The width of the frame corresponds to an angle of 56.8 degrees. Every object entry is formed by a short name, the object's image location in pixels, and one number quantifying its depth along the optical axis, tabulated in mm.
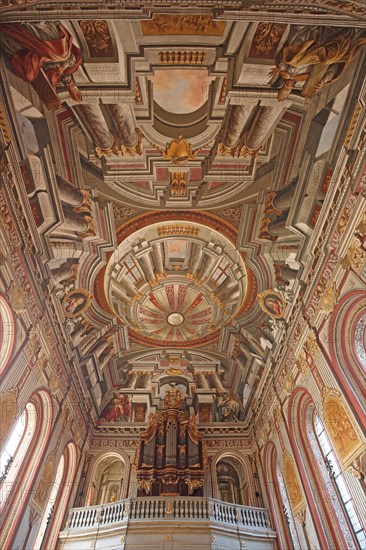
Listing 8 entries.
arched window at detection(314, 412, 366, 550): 8898
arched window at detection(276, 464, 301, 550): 11609
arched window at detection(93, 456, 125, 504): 15742
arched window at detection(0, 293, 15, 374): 9398
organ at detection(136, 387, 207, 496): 13961
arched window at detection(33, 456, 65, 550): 11859
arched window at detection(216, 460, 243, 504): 16109
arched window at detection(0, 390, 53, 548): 9945
